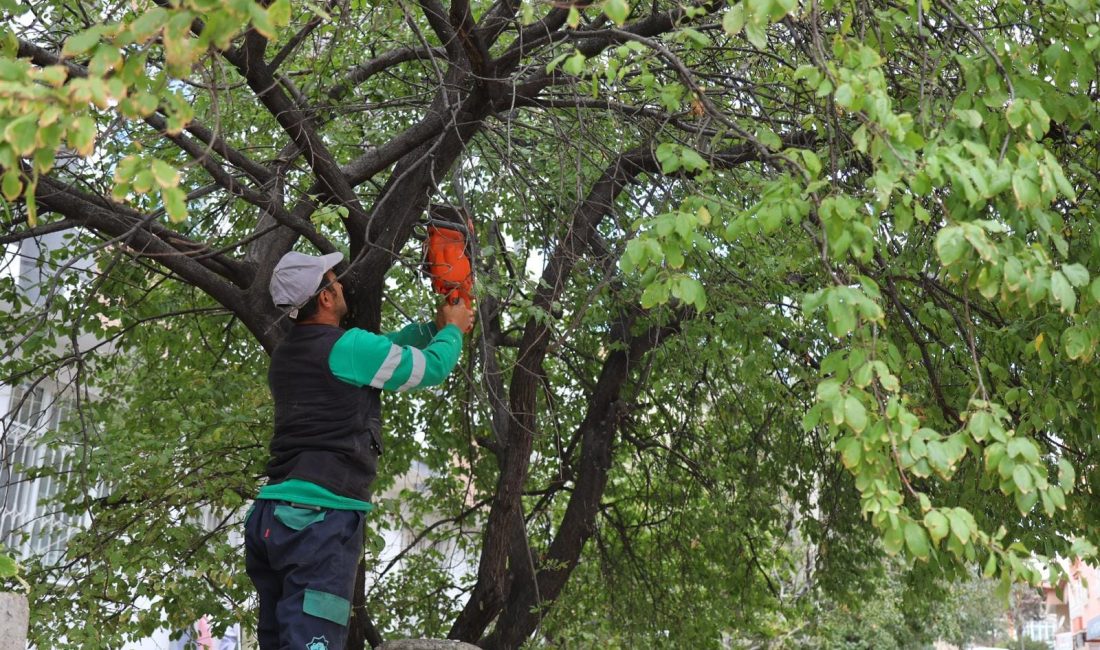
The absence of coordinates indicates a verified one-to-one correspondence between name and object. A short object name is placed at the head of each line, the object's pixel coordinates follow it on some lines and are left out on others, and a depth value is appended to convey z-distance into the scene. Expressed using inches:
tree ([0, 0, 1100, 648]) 132.6
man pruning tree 175.9
